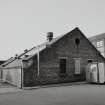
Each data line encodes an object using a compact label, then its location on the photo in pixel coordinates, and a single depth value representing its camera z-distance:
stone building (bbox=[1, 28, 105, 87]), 20.56
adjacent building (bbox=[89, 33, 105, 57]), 45.36
